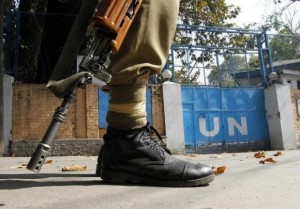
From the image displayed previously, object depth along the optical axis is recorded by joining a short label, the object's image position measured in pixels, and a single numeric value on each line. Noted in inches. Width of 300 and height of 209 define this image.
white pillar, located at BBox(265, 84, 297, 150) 350.6
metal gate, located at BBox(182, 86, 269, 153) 320.5
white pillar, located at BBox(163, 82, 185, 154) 292.8
